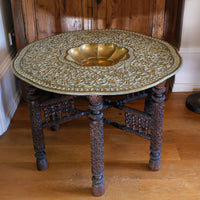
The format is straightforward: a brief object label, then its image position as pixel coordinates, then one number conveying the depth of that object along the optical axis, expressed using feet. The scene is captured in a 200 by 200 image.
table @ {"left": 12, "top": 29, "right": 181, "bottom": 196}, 5.48
